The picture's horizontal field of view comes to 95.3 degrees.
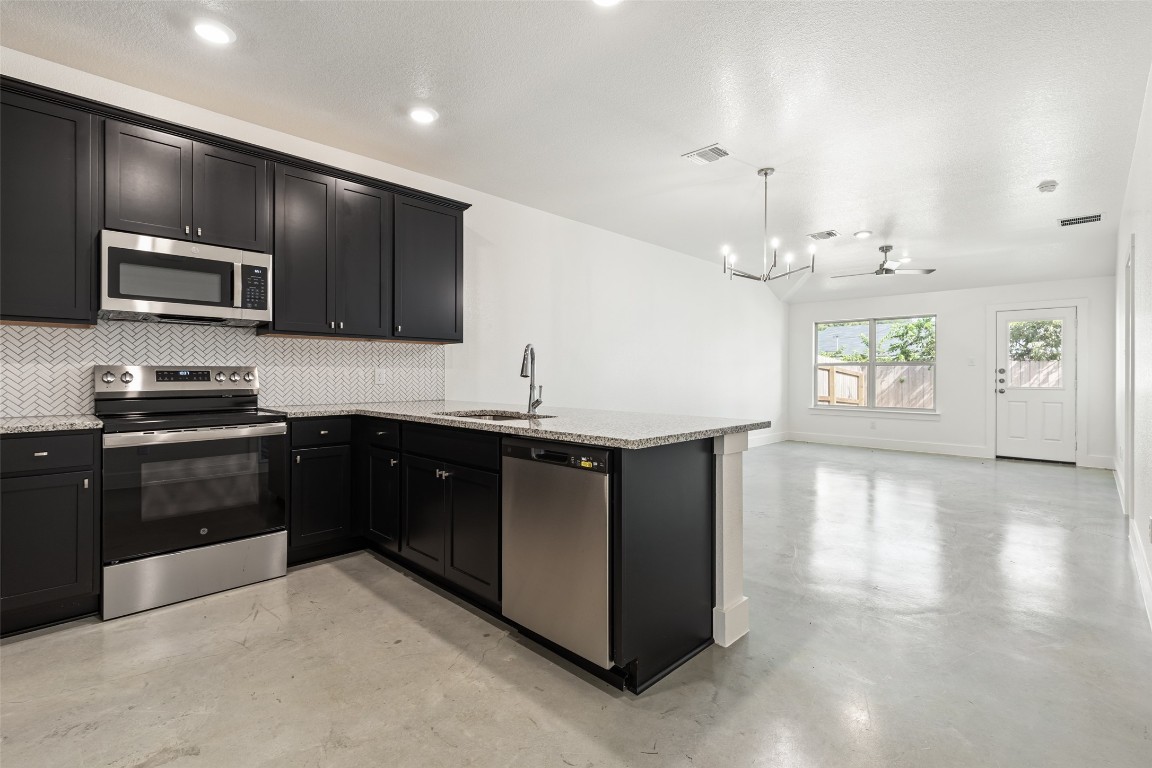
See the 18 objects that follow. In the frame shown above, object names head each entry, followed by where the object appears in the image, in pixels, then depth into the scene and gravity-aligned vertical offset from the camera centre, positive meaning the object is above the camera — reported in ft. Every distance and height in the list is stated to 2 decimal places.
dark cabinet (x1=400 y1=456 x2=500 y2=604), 7.79 -2.28
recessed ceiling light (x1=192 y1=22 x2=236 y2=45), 7.88 +5.36
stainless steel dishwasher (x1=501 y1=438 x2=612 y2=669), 6.19 -2.03
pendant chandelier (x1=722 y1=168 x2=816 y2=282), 13.45 +3.59
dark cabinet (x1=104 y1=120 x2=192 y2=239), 8.60 +3.41
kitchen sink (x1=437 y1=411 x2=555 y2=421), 10.24 -0.64
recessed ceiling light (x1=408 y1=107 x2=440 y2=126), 10.39 +5.41
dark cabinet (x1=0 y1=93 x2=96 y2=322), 7.77 +2.60
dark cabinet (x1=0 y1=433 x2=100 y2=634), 7.34 -2.17
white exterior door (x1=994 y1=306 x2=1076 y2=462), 22.98 +0.12
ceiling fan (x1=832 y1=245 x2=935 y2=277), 18.10 +4.06
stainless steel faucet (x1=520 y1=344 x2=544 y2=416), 9.59 +0.21
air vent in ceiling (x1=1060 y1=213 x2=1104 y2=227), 15.96 +5.17
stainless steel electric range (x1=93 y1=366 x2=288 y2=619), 8.17 -1.77
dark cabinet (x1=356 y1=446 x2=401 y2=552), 9.93 -2.23
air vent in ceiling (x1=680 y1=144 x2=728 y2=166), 11.77 +5.30
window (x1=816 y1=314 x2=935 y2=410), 26.78 +1.20
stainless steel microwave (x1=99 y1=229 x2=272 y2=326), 8.56 +1.76
